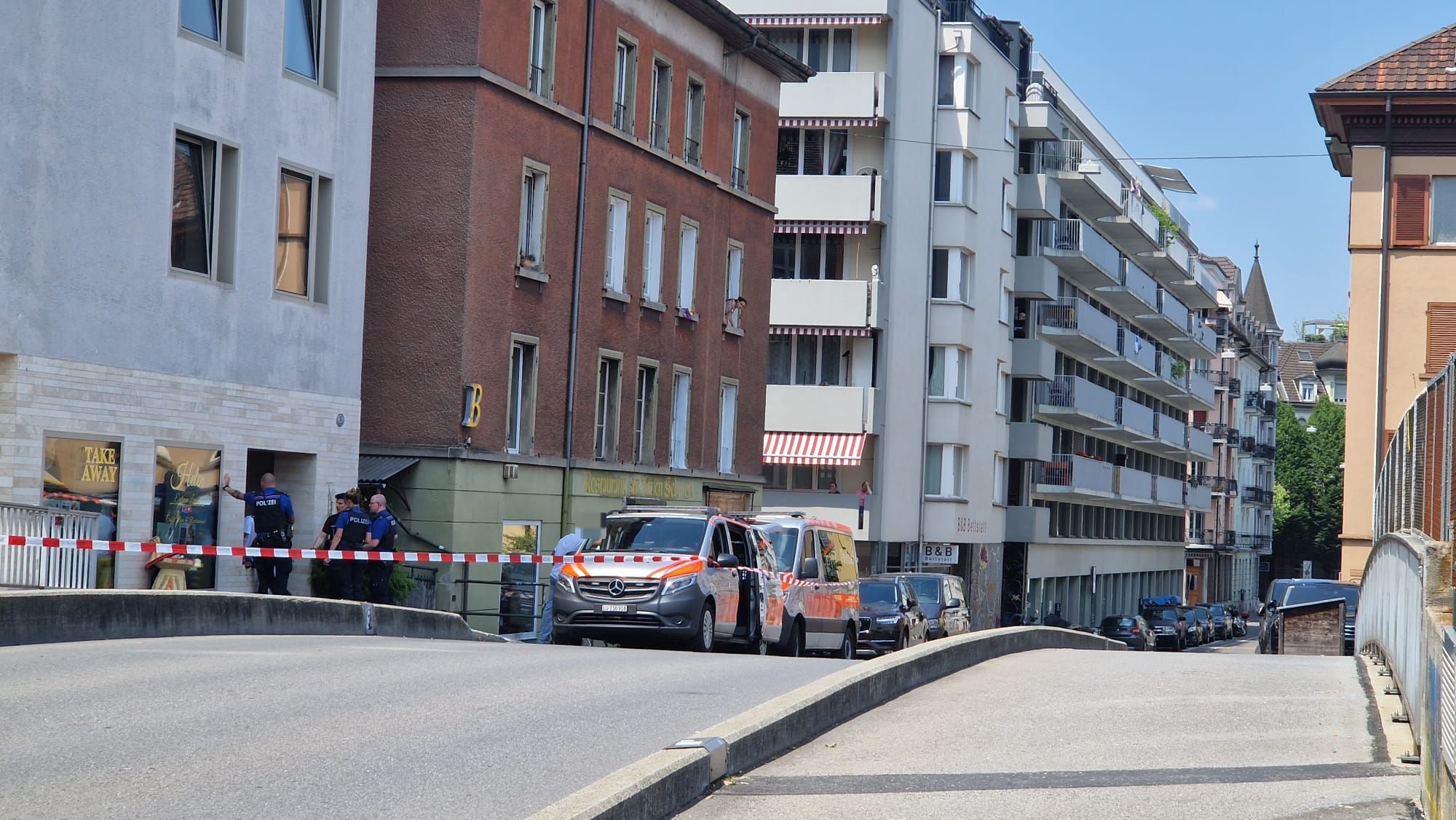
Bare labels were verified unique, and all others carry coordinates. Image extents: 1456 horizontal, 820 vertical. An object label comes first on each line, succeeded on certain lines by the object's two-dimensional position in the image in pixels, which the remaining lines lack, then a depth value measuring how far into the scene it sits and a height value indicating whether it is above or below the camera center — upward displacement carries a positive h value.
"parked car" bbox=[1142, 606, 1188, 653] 65.88 -3.68
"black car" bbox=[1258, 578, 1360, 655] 36.09 -1.43
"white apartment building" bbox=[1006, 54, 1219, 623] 63.25 +5.95
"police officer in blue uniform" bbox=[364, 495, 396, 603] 24.33 -0.74
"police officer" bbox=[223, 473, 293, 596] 23.75 -0.60
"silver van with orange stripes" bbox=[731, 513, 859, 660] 24.08 -1.04
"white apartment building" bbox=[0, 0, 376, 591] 21.23 +2.70
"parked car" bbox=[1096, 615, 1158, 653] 59.28 -3.50
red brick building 29.47 +4.00
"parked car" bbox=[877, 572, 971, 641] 33.97 -1.68
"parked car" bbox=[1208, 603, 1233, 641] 76.44 -4.04
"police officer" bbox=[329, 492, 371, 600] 24.02 -0.66
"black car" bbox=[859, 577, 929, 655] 30.06 -1.74
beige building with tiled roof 43.09 +6.53
